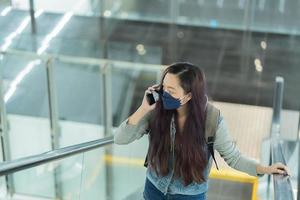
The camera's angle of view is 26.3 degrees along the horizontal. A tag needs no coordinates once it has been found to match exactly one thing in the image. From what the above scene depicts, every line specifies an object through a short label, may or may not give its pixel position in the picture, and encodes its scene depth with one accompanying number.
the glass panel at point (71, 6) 10.28
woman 3.06
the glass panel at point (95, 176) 4.43
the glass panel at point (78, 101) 8.23
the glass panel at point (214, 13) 10.20
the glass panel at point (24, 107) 8.05
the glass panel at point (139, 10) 10.27
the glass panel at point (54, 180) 4.60
